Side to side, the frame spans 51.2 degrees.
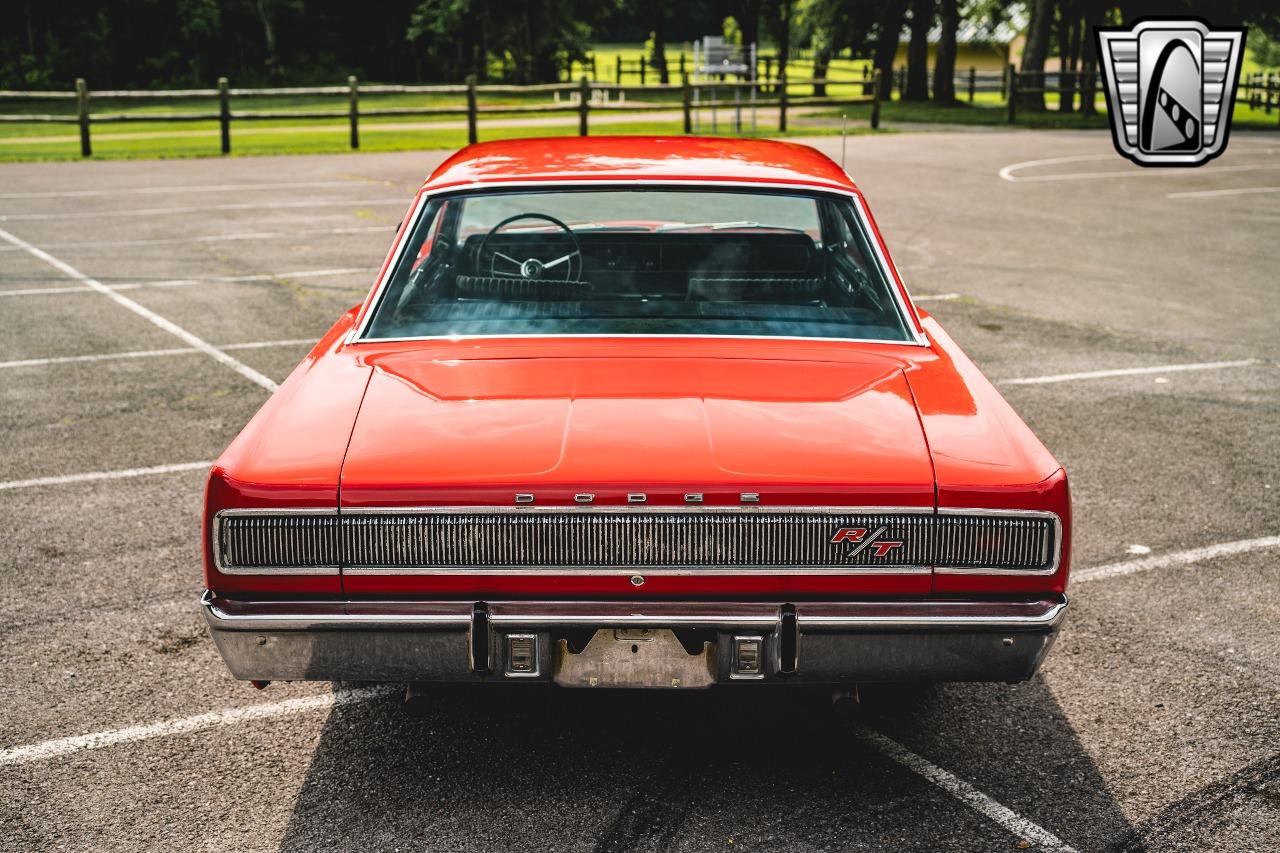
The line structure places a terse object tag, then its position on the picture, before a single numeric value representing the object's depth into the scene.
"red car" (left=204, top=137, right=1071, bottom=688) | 3.17
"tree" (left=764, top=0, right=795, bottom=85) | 60.75
